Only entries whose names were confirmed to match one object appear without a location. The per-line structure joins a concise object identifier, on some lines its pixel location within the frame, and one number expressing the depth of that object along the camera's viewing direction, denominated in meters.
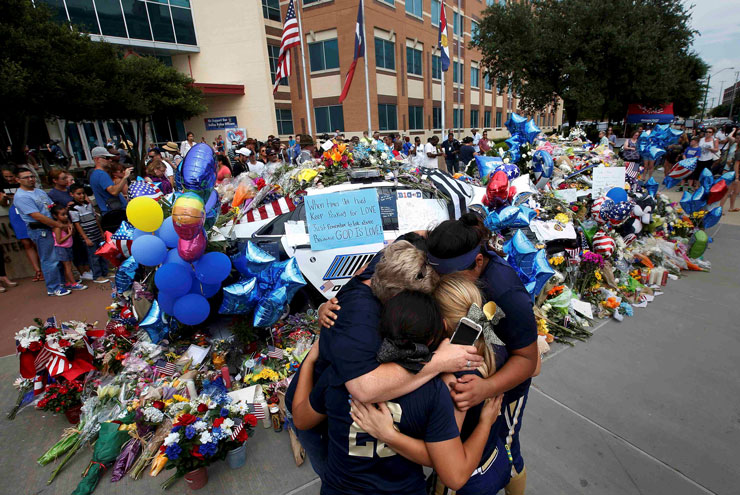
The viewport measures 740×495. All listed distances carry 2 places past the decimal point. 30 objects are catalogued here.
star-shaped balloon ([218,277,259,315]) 3.12
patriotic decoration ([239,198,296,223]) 3.80
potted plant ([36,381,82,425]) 2.88
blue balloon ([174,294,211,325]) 2.96
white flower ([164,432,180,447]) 2.30
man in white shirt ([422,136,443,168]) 11.71
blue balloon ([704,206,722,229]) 6.02
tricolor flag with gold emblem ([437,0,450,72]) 16.27
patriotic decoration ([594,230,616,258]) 4.64
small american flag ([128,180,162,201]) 3.63
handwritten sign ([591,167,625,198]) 5.82
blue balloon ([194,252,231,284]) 3.00
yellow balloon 2.78
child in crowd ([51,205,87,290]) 5.32
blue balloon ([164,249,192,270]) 2.98
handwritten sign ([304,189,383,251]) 3.58
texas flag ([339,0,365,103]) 13.49
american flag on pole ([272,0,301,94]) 12.02
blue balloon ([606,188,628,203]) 5.20
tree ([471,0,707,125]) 15.48
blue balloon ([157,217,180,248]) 3.07
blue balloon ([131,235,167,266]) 2.87
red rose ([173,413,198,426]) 2.39
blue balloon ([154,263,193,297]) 2.81
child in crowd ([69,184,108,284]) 5.50
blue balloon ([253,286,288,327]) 3.13
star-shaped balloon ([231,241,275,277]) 3.16
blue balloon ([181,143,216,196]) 2.99
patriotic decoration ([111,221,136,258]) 3.36
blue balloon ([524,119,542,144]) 6.46
